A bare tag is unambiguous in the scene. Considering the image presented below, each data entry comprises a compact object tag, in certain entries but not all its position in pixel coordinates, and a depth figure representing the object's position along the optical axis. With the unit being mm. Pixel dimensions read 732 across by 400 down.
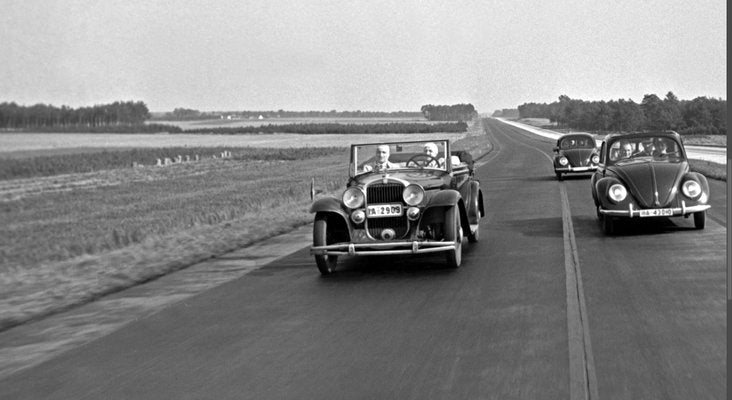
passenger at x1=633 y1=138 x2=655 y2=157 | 14211
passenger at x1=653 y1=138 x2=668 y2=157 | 14070
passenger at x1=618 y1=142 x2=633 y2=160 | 14383
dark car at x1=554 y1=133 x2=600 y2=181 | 27906
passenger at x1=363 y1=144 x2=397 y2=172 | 12172
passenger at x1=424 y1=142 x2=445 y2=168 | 12242
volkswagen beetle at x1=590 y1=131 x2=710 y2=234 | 12547
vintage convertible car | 10125
